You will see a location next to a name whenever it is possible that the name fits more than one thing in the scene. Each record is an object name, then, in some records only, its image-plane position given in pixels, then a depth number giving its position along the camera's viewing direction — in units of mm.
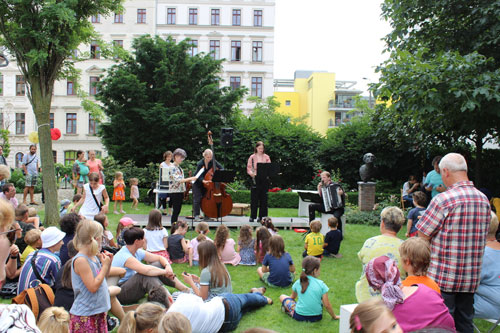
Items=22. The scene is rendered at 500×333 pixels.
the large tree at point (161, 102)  20266
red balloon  21303
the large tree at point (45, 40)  8430
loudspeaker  11594
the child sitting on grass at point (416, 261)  3346
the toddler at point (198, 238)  7387
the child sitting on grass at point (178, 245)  7328
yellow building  65062
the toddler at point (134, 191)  14122
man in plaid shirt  3613
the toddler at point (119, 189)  12844
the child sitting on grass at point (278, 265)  6207
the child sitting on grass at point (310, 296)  4996
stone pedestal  14797
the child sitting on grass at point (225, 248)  7055
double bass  9688
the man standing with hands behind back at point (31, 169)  13188
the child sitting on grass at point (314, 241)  7652
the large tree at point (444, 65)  8305
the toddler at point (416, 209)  7195
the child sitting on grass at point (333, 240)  8195
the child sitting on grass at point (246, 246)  7484
